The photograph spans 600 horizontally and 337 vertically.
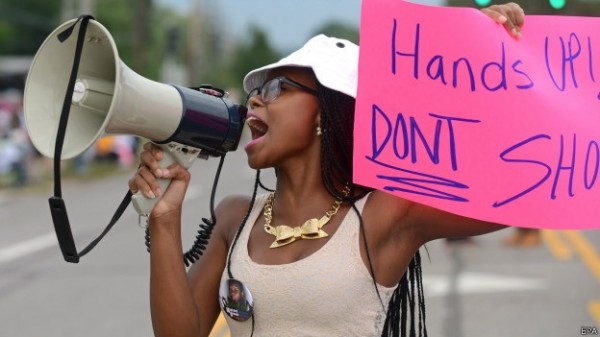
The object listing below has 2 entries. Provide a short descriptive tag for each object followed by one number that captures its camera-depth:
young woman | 5.41
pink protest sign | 5.49
